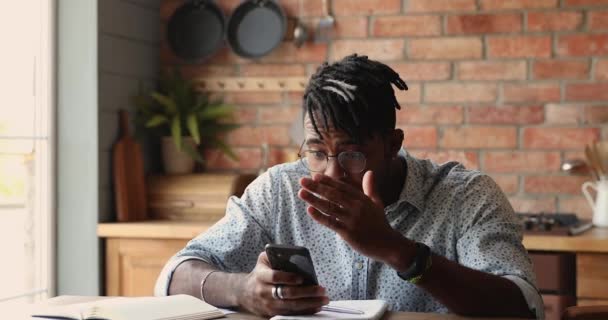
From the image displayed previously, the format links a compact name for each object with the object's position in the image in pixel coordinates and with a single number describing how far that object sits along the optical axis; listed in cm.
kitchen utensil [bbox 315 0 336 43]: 364
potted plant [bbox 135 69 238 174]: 361
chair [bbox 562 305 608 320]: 188
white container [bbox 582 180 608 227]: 322
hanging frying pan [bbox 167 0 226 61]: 378
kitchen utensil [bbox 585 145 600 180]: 332
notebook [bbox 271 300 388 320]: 169
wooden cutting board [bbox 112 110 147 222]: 343
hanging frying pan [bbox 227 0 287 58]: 370
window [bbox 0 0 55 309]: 319
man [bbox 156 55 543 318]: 174
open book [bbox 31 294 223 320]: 169
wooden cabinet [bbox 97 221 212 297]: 329
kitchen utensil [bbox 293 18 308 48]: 363
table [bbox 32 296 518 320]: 177
